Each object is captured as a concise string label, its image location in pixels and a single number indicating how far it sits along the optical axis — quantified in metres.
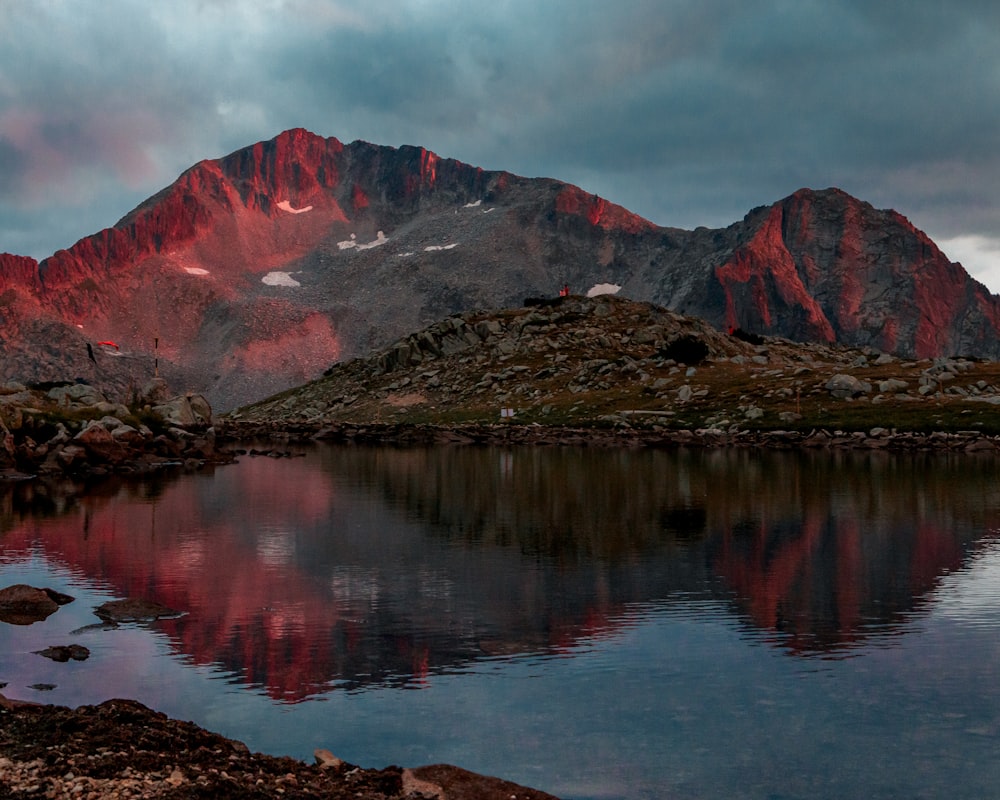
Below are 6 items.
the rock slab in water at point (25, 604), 21.53
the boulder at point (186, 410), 93.00
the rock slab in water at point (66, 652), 17.89
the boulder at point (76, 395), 86.06
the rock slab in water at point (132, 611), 21.39
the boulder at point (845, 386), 101.06
